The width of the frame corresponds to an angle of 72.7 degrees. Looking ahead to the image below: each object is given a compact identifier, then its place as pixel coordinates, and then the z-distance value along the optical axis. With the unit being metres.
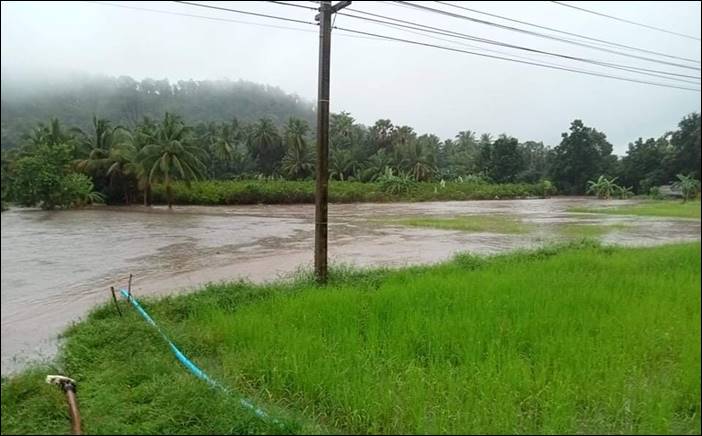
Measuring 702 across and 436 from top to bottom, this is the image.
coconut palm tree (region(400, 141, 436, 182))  41.79
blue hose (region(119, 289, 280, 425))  2.47
